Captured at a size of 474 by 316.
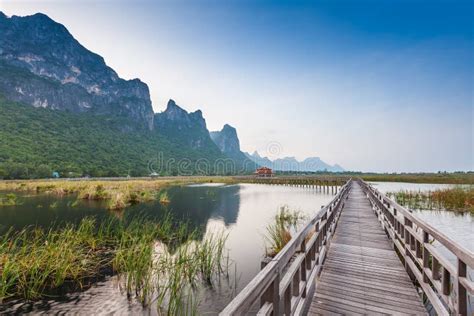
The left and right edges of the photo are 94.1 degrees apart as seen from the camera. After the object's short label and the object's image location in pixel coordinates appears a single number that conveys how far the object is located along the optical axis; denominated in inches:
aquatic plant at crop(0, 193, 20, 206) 768.9
